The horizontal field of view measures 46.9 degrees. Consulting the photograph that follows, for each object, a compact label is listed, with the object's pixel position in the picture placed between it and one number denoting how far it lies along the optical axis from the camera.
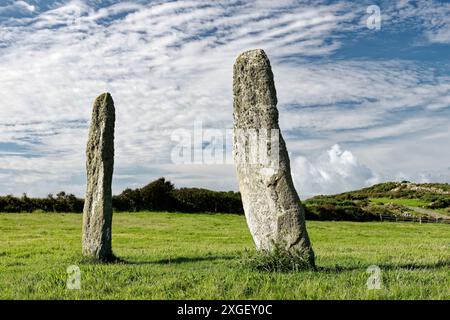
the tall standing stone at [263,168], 13.60
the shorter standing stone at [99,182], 17.73
